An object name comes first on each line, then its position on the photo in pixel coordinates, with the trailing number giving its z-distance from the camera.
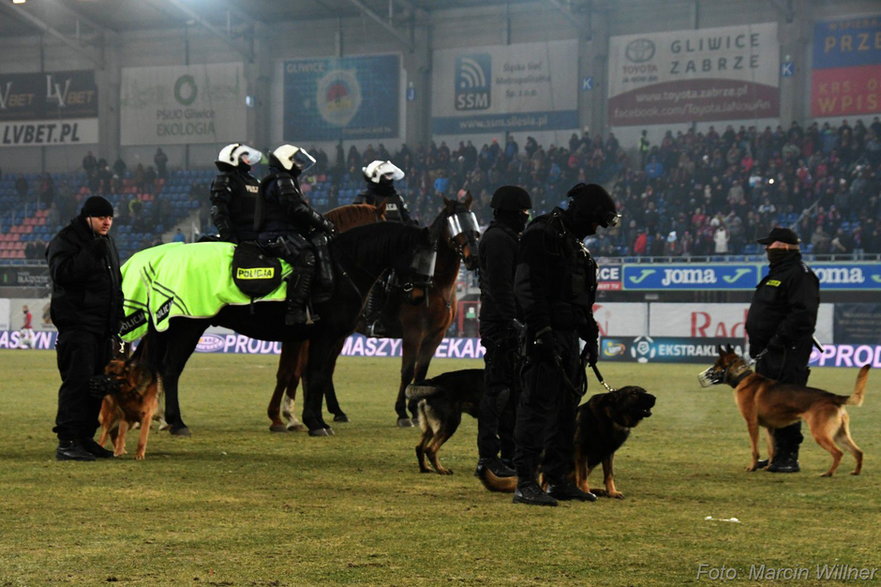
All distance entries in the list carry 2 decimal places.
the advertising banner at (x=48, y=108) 49.91
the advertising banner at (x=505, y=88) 42.53
